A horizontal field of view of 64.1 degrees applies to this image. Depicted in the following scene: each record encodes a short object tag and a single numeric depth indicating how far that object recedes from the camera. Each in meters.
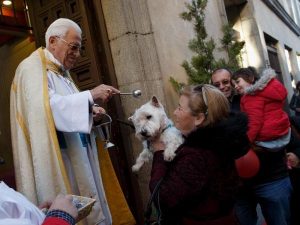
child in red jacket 1.93
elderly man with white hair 1.63
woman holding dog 1.21
